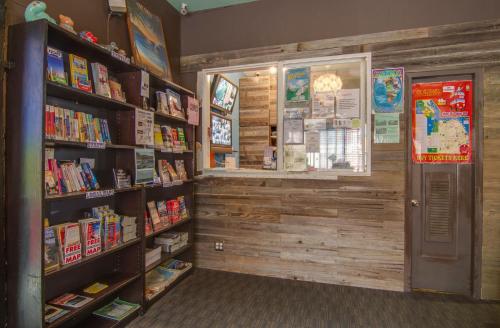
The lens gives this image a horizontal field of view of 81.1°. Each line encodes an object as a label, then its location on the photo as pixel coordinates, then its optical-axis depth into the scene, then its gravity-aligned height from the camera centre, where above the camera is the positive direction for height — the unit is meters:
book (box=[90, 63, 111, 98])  2.38 +0.67
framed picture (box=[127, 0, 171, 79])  3.09 +1.37
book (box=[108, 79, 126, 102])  2.59 +0.63
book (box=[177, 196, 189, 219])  3.58 -0.59
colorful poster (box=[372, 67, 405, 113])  3.21 +0.79
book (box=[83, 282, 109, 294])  2.40 -1.07
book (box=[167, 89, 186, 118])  3.38 +0.67
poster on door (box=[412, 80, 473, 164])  3.12 +0.43
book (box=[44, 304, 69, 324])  1.99 -1.08
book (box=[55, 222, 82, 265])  2.04 -0.58
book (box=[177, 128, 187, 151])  3.58 +0.28
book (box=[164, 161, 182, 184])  3.36 -0.15
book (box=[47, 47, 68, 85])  1.96 +0.65
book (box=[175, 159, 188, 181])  3.57 -0.11
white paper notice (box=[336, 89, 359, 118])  3.38 +0.67
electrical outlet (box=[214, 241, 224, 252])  3.84 -1.12
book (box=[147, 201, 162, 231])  3.05 -0.58
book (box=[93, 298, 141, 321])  2.54 -1.35
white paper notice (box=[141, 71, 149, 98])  2.77 +0.73
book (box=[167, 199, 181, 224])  3.38 -0.58
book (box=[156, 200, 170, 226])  3.22 -0.57
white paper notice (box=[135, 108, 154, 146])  2.69 +0.32
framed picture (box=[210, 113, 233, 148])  4.34 +0.47
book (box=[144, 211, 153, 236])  2.94 -0.66
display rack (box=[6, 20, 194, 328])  1.87 -0.20
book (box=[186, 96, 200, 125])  3.64 +0.64
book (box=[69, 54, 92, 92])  2.17 +0.66
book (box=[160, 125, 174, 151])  3.26 +0.28
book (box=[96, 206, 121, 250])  2.43 -0.56
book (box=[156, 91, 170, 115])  3.22 +0.65
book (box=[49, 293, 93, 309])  2.19 -1.08
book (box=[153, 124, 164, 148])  3.11 +0.27
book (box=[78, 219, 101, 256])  2.22 -0.58
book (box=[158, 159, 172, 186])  3.20 -0.13
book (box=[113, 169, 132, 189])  2.56 -0.16
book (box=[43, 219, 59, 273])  1.93 -0.60
